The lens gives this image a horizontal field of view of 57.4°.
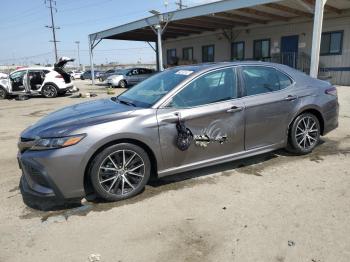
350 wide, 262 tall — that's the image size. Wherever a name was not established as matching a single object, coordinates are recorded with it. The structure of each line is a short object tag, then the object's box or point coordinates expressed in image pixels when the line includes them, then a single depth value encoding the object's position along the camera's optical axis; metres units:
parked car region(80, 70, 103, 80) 46.11
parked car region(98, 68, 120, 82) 36.66
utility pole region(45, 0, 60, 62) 56.09
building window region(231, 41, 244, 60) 22.09
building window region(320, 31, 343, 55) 16.80
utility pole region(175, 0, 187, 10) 59.72
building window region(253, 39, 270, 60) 20.37
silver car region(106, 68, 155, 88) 22.83
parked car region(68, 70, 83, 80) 51.49
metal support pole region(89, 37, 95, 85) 26.12
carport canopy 12.95
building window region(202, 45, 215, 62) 24.23
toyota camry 3.49
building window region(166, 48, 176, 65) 28.02
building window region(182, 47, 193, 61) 26.50
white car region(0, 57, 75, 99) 16.50
